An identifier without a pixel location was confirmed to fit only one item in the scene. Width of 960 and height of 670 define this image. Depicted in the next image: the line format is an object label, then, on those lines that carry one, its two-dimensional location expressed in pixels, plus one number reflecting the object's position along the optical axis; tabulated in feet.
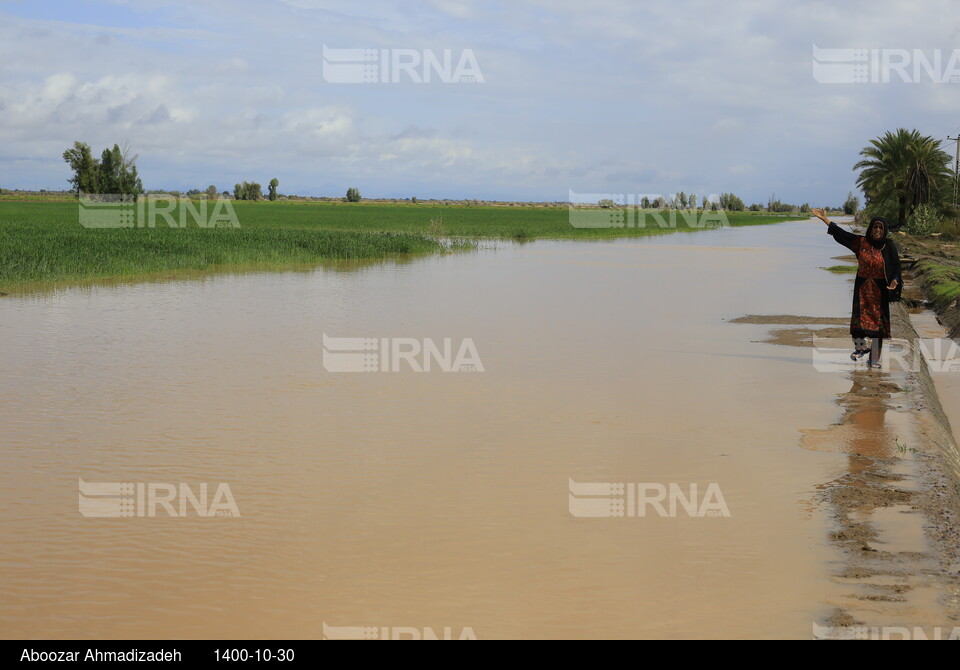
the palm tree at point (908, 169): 161.79
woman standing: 33.14
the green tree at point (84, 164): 304.50
